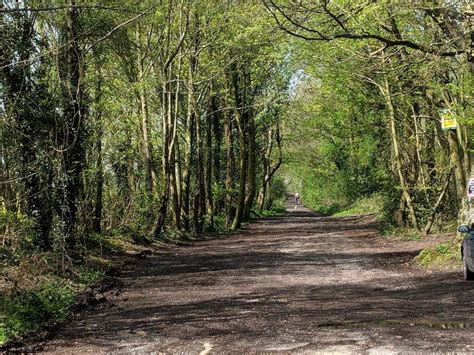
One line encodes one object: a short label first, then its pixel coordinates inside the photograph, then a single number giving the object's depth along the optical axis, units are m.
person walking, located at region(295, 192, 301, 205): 103.03
